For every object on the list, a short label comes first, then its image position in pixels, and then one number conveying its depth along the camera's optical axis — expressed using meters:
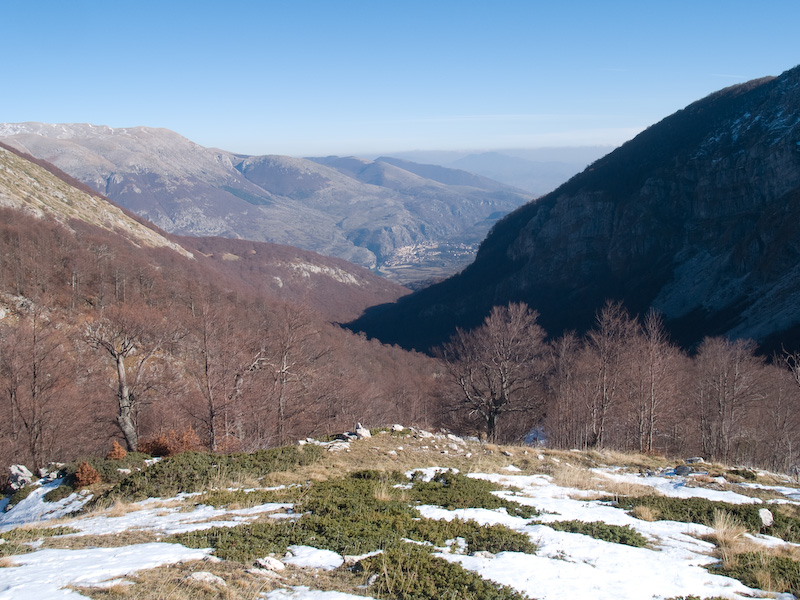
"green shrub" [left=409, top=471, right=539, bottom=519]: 10.65
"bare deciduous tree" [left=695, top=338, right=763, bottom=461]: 30.66
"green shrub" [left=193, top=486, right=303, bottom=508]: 11.17
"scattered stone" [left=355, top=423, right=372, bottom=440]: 18.22
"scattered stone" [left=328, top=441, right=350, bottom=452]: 16.45
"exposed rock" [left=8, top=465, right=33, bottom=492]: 15.77
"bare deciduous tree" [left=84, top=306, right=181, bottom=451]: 22.75
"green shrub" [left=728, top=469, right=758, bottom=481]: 15.62
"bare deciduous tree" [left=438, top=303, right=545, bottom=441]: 28.88
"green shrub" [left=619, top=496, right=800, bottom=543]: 9.66
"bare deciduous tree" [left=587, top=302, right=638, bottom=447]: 30.05
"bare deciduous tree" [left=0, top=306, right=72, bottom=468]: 24.95
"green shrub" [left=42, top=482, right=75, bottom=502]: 13.60
